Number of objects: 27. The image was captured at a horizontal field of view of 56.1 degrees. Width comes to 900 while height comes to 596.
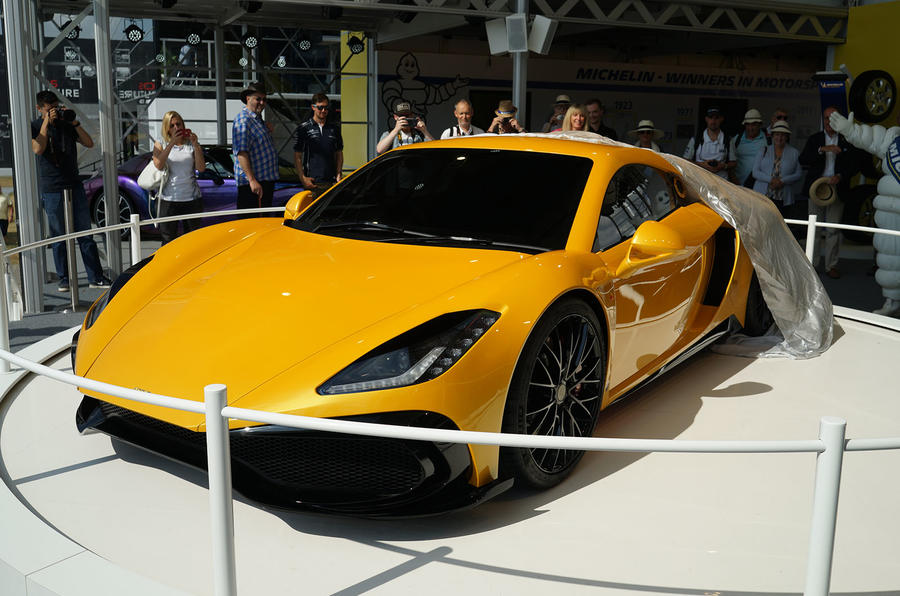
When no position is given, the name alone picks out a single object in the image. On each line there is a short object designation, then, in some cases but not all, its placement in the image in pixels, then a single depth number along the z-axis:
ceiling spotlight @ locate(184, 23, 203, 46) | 14.76
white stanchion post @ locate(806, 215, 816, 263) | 6.64
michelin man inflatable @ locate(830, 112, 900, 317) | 7.32
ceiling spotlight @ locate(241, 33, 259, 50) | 15.75
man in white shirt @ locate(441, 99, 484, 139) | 7.61
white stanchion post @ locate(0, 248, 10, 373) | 4.47
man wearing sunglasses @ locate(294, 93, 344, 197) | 8.48
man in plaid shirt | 7.79
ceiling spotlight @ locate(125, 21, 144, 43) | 14.75
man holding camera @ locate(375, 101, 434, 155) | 7.96
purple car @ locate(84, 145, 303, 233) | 10.92
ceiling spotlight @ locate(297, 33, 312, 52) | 15.19
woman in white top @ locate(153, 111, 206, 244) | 7.66
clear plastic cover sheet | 4.94
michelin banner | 16.58
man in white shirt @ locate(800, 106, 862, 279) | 9.48
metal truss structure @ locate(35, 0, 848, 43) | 10.45
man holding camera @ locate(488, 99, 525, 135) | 8.19
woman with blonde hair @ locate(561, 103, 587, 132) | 7.30
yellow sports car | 2.73
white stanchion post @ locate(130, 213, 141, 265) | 5.89
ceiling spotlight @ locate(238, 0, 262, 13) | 12.41
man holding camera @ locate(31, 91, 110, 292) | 7.40
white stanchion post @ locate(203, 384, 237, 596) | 2.07
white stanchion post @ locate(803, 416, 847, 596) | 1.94
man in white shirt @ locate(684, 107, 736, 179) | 10.03
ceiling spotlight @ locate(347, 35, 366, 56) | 15.47
